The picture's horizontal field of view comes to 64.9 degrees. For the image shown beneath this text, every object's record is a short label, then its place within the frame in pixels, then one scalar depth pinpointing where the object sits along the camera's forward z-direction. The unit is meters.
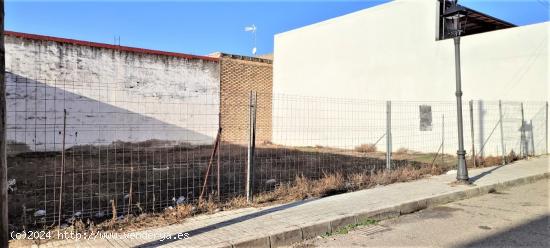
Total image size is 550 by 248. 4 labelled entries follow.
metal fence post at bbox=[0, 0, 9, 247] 3.22
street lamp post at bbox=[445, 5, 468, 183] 9.02
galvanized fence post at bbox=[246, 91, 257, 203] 7.01
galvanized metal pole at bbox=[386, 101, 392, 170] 10.30
